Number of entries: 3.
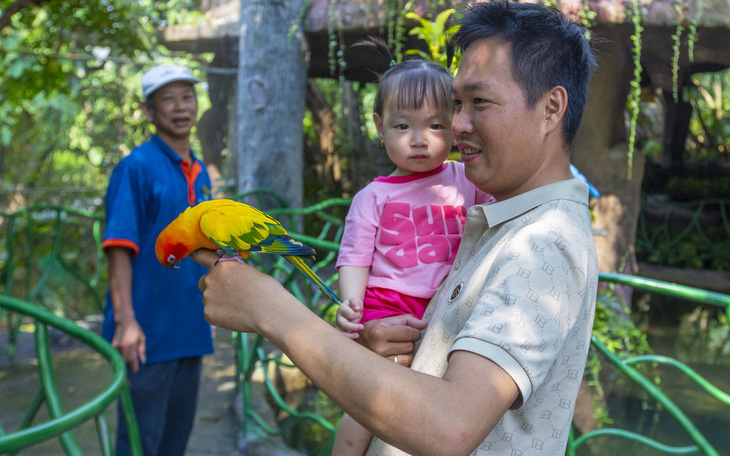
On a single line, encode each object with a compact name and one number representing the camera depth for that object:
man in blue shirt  2.18
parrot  1.14
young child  1.29
